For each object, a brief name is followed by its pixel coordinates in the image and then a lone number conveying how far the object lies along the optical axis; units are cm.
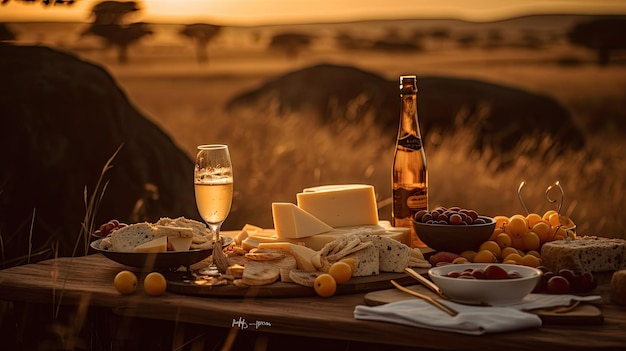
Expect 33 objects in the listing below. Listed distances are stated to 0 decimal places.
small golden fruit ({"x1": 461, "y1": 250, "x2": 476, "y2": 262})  275
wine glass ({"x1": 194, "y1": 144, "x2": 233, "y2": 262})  264
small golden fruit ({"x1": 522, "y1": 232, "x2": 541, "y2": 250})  288
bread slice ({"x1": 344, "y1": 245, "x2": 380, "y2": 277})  255
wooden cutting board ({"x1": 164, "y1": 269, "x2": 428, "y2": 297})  242
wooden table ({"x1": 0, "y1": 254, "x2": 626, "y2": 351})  202
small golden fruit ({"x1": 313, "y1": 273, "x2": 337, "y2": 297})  239
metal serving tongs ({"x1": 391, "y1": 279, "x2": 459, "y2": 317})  211
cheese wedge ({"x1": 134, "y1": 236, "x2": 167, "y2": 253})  259
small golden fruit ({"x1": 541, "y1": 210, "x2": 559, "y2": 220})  307
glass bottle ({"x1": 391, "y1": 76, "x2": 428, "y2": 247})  309
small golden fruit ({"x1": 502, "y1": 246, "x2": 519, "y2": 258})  275
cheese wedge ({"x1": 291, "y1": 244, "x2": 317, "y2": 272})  258
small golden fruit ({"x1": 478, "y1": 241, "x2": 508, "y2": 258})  276
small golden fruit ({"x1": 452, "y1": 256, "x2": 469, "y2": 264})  261
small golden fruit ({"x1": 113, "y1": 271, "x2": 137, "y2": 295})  242
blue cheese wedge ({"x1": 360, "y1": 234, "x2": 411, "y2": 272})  260
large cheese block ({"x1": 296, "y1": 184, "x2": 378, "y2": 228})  306
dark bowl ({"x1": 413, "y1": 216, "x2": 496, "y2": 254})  276
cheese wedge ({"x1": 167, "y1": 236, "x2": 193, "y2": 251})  262
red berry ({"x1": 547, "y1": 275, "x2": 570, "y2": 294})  232
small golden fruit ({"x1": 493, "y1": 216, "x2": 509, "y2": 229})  305
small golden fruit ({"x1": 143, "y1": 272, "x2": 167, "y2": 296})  242
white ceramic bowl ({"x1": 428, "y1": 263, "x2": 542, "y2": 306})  213
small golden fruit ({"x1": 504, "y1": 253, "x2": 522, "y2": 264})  264
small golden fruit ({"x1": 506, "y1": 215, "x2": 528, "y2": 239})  289
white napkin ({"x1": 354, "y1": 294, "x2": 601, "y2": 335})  201
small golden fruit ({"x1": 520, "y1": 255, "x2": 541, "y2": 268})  262
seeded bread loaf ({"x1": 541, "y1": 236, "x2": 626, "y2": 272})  263
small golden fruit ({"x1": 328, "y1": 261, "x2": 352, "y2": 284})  244
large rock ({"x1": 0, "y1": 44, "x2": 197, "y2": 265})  541
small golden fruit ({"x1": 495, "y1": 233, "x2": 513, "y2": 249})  284
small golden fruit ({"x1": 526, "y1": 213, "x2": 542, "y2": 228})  299
